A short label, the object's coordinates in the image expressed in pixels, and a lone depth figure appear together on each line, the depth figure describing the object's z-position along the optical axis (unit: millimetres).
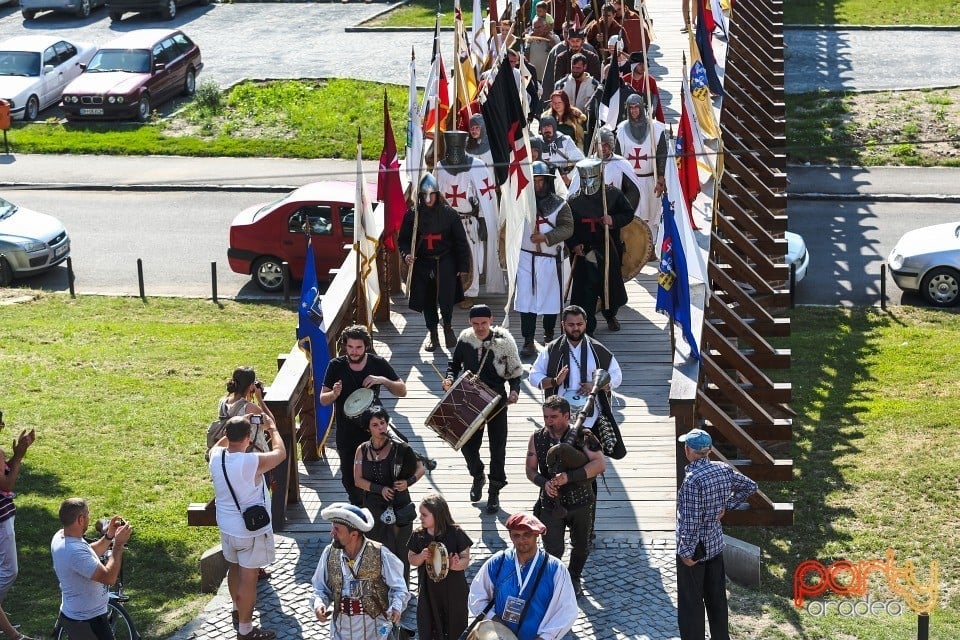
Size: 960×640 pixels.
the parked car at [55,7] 42688
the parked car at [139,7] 42250
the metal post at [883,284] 24109
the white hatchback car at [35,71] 35000
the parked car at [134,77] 34438
